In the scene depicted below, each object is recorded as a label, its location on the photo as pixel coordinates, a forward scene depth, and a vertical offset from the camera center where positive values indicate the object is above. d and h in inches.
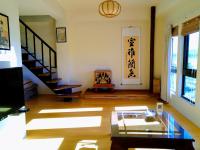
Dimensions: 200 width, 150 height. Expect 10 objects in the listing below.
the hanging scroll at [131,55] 236.7 +9.6
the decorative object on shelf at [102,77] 237.0 -19.4
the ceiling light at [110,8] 134.4 +41.2
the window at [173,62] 182.7 -0.7
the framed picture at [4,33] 94.0 +16.3
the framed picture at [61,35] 227.9 +35.6
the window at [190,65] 144.6 -3.2
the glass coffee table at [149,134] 76.2 -32.9
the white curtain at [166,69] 185.3 -7.6
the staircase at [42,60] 213.5 +3.1
